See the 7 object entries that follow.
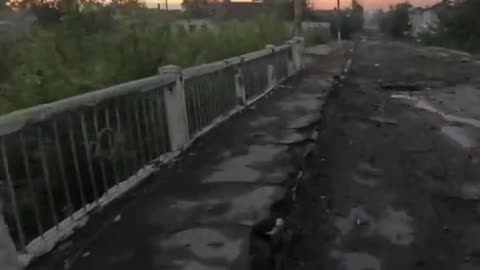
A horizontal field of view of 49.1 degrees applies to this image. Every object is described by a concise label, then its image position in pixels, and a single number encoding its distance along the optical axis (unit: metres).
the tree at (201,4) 30.12
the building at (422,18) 59.54
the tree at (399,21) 86.94
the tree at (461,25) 45.78
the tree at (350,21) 78.25
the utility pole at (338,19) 71.38
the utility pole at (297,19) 26.37
